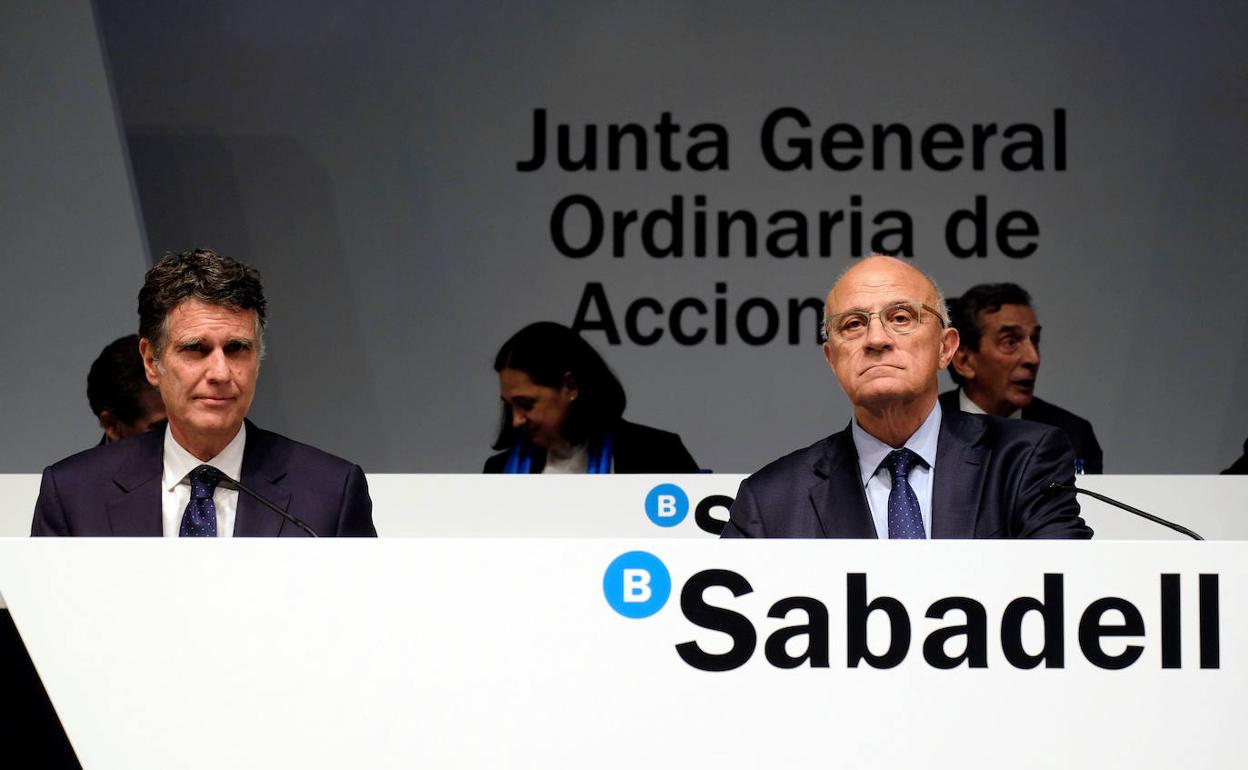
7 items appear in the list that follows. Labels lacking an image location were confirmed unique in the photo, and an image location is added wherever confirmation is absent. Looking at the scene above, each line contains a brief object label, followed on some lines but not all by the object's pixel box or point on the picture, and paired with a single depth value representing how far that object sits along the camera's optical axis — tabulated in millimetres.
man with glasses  4434
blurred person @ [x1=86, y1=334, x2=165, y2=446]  7844
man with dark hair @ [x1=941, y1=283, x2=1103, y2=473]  8727
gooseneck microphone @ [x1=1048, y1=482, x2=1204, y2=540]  4176
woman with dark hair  8906
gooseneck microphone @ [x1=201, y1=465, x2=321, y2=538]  3939
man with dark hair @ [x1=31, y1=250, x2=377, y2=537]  4430
